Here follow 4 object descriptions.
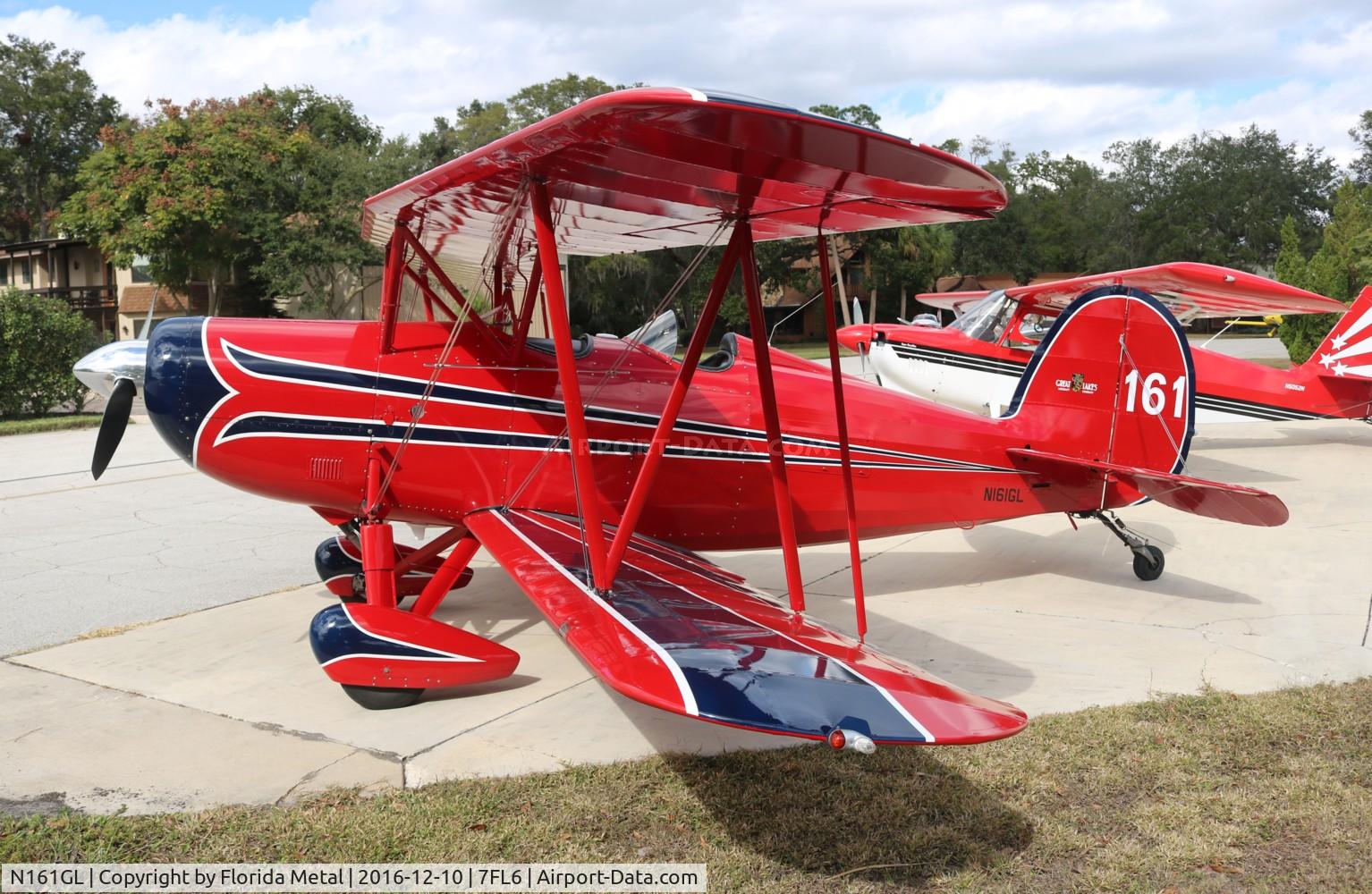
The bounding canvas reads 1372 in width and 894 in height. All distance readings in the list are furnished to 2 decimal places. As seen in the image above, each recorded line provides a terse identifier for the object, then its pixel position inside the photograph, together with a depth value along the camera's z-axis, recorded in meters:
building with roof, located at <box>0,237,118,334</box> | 41.34
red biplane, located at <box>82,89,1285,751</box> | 3.44
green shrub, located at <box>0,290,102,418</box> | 19.17
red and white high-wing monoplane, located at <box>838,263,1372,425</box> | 13.38
